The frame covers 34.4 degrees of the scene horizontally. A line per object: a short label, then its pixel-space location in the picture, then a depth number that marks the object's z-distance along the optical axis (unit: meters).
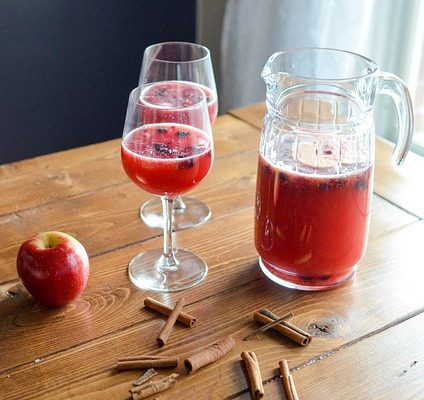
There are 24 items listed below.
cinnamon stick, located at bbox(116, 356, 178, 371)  0.81
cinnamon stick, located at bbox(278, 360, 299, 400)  0.76
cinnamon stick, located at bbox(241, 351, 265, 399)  0.76
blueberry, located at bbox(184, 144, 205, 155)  0.92
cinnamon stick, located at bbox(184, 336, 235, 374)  0.80
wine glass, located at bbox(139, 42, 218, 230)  1.14
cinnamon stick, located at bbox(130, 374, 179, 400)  0.77
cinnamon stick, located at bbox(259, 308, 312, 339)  0.86
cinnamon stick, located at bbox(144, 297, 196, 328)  0.88
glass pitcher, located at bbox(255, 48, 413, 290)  0.88
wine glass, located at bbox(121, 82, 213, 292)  0.90
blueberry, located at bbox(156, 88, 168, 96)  1.11
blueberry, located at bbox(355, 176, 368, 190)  0.89
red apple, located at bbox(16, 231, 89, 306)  0.90
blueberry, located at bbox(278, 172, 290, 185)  0.89
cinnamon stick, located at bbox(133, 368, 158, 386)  0.79
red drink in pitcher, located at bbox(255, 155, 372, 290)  0.88
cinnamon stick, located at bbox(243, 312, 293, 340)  0.87
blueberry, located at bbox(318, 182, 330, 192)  0.87
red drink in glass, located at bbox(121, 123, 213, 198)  0.91
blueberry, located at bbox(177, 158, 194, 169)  0.91
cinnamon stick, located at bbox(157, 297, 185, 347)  0.85
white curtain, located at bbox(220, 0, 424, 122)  1.79
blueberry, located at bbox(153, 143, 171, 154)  0.91
